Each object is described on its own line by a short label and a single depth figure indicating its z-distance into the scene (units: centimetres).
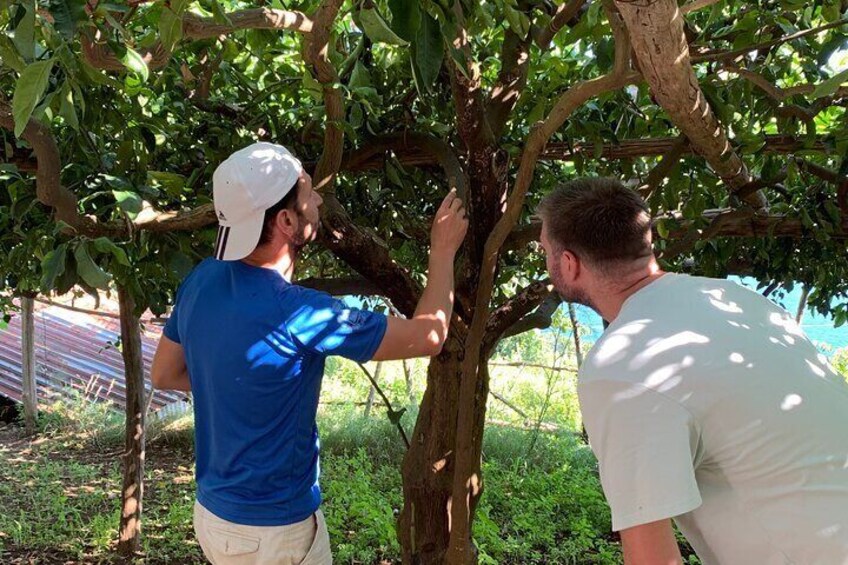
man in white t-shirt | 119
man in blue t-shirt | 168
